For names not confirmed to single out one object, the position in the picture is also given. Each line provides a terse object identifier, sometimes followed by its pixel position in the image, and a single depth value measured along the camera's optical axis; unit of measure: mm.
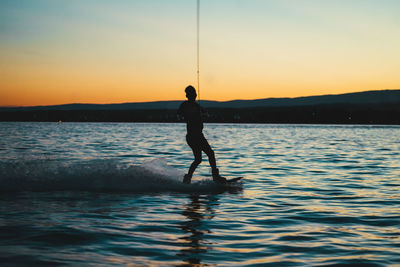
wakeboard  11219
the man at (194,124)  10781
